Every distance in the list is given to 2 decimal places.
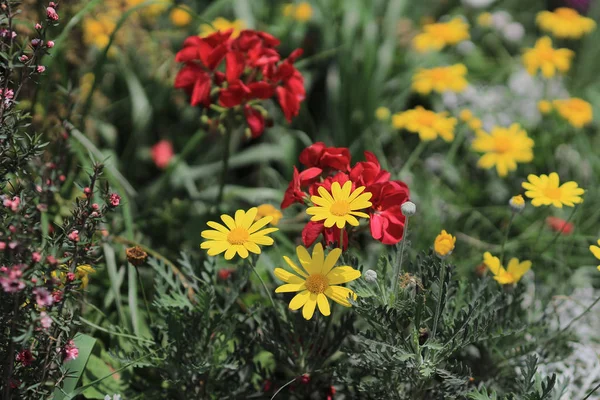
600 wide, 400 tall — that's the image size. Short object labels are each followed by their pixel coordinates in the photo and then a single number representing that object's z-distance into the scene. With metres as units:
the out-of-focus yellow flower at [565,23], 1.51
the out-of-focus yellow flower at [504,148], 1.27
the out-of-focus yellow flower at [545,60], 1.42
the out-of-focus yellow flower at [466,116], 1.37
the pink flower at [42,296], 0.96
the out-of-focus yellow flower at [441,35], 1.45
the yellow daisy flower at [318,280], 1.02
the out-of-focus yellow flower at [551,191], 1.10
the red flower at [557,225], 1.33
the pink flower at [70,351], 1.02
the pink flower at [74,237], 1.00
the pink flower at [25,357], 1.02
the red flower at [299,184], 1.05
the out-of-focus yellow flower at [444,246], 1.03
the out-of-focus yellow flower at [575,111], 1.36
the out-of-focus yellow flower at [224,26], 1.41
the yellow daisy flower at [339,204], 1.02
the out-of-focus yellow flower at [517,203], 1.09
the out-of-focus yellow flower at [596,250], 1.03
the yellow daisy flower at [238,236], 1.02
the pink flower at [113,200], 1.02
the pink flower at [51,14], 1.01
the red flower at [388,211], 1.05
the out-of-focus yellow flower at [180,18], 1.47
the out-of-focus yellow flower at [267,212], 1.17
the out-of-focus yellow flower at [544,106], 1.40
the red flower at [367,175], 1.06
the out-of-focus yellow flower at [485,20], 1.58
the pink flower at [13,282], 0.96
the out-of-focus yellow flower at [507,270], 1.10
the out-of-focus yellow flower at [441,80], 1.38
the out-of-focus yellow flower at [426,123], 1.31
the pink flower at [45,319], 0.97
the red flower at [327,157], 1.07
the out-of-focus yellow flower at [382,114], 1.42
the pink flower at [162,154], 1.43
